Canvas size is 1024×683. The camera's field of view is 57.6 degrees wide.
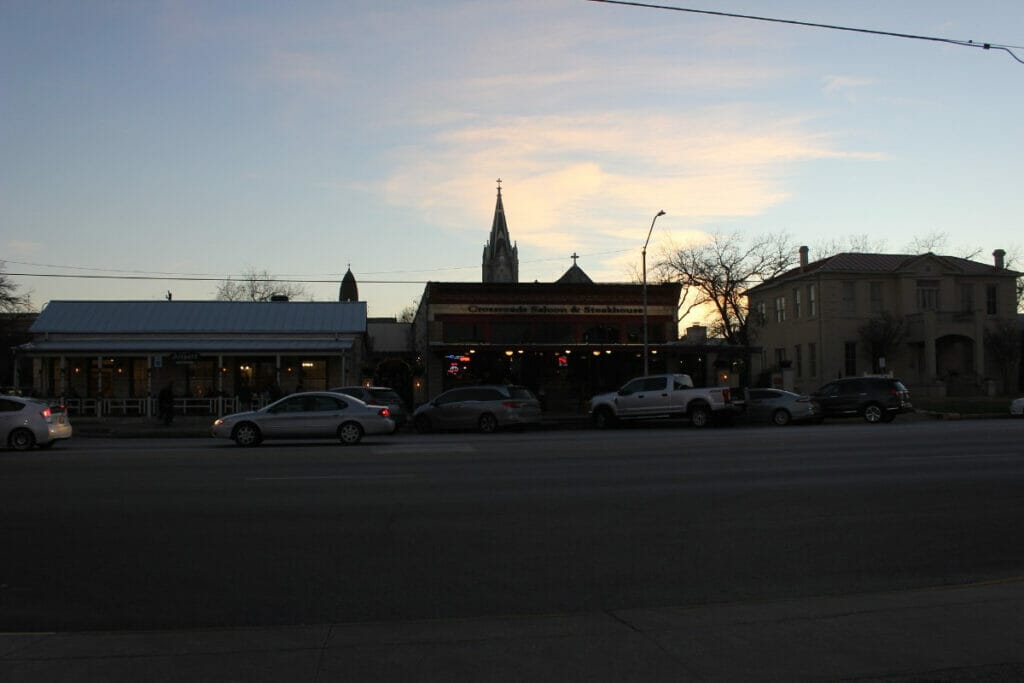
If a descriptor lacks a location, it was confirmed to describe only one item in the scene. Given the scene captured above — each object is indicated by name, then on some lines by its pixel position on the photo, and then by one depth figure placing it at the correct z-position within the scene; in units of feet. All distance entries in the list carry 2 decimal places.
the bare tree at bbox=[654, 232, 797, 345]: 160.86
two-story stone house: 165.07
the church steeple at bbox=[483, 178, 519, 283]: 319.47
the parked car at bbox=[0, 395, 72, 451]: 73.82
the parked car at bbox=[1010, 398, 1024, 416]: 118.52
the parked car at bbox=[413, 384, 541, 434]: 96.58
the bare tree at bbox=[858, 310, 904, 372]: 164.45
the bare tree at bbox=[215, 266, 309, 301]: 313.69
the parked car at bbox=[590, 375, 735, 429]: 100.12
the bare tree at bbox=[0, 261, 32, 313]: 204.13
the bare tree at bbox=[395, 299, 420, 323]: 359.70
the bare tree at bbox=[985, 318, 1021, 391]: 169.58
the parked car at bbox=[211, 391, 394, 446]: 76.07
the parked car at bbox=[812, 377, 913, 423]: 106.73
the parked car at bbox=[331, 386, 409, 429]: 97.19
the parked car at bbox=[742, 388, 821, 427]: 108.27
